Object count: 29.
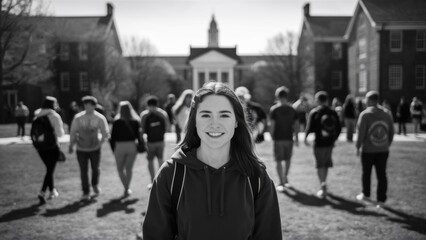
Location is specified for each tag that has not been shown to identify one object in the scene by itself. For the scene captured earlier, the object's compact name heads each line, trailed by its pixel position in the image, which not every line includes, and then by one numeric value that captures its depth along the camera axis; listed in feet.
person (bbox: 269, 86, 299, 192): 27.35
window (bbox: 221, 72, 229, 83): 245.04
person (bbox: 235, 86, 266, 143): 27.12
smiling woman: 7.34
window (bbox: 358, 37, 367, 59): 57.52
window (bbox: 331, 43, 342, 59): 120.57
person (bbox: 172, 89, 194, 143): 27.81
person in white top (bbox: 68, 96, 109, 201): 25.14
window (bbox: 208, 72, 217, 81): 245.04
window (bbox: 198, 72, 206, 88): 244.63
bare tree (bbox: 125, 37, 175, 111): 135.34
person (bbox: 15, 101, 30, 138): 60.70
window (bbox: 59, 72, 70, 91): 141.17
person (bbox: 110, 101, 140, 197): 25.57
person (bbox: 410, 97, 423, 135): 49.34
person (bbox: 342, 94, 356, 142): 53.26
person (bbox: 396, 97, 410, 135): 52.03
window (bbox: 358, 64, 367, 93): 58.29
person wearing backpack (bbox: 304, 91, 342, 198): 25.07
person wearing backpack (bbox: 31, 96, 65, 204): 24.26
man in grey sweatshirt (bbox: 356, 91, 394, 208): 22.68
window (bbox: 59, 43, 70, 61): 132.08
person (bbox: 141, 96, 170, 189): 26.99
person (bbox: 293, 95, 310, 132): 62.75
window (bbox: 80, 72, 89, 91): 140.67
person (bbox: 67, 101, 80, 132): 65.92
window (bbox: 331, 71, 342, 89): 124.86
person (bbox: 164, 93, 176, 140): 46.16
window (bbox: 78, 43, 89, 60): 132.44
